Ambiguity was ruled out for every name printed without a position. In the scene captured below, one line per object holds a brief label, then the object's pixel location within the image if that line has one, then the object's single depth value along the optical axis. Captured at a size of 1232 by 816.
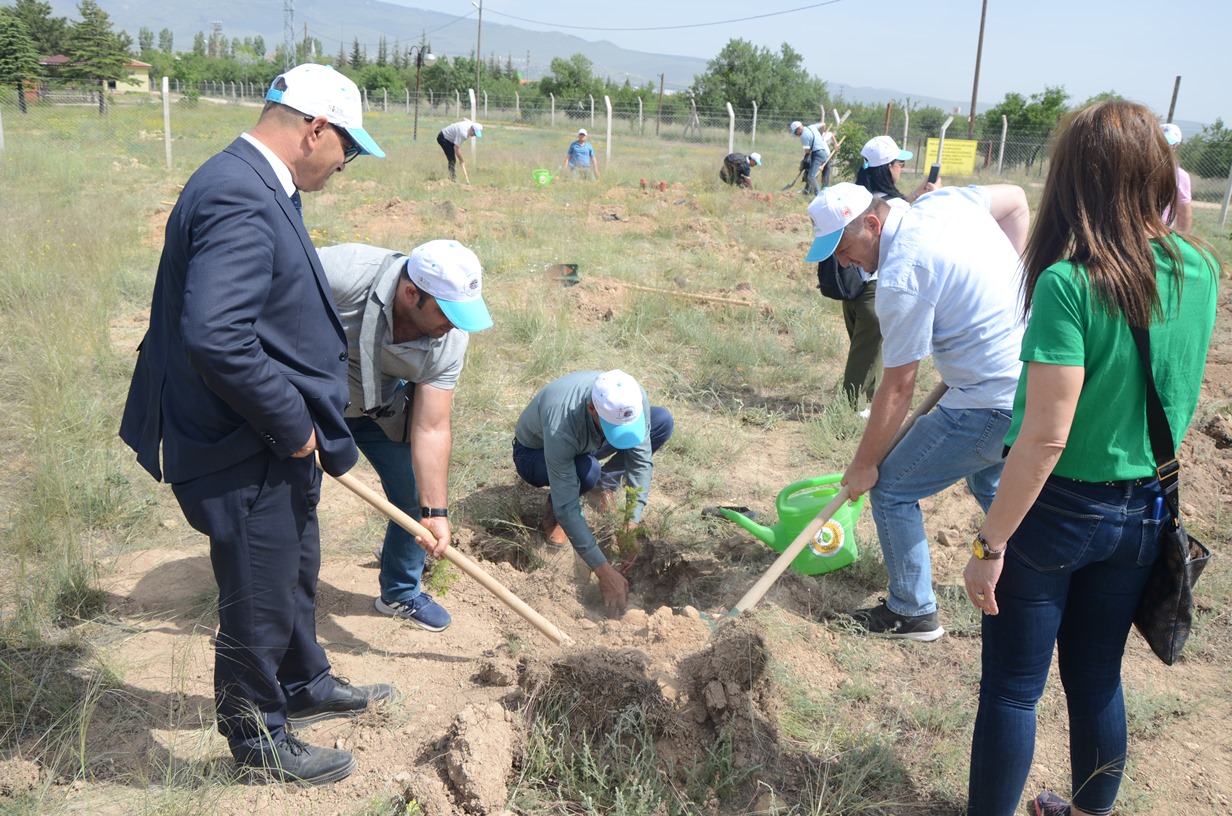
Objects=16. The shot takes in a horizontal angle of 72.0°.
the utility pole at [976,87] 21.28
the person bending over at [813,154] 14.67
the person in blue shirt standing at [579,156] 16.42
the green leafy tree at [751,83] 44.09
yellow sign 19.03
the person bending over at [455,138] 15.21
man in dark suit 1.87
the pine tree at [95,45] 40.56
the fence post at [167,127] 15.39
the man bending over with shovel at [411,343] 2.61
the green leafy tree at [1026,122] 23.08
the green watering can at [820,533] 3.59
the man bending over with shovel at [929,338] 2.65
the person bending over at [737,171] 15.12
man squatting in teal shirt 3.32
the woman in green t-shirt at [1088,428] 1.67
